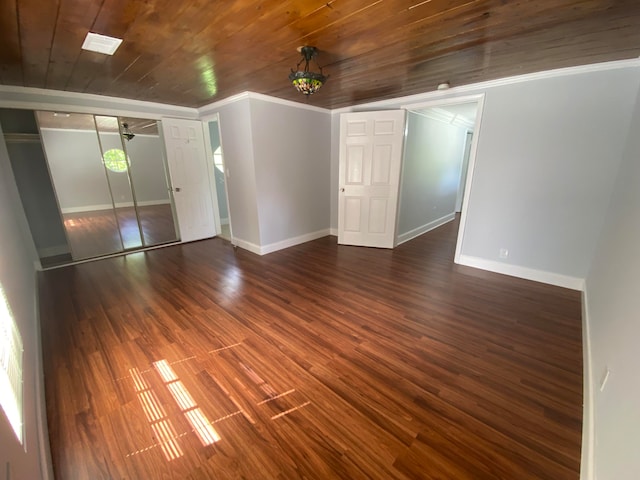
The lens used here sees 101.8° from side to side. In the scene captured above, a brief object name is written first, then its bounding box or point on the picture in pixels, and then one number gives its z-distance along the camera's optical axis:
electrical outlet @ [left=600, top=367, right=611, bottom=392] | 1.38
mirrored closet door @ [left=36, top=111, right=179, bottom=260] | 4.37
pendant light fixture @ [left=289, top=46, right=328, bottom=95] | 2.13
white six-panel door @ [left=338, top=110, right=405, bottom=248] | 4.10
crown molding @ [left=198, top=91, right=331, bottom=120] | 3.69
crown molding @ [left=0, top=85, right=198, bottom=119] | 3.23
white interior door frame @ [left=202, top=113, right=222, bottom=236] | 4.72
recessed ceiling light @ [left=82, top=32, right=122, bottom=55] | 2.00
